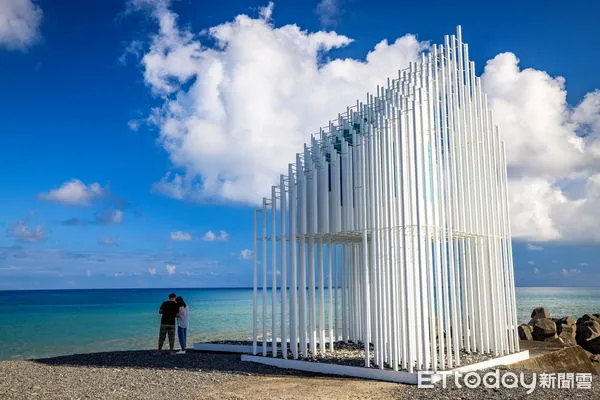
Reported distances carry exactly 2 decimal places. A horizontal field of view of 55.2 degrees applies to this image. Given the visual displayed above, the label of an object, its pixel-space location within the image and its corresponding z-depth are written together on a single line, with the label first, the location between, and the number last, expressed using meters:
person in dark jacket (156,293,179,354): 19.23
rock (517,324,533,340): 23.31
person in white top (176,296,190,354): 19.58
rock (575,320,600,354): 25.22
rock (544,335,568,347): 19.74
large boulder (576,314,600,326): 28.21
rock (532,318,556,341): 24.03
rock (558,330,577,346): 23.56
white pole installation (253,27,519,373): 14.80
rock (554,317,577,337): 24.95
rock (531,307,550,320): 28.55
